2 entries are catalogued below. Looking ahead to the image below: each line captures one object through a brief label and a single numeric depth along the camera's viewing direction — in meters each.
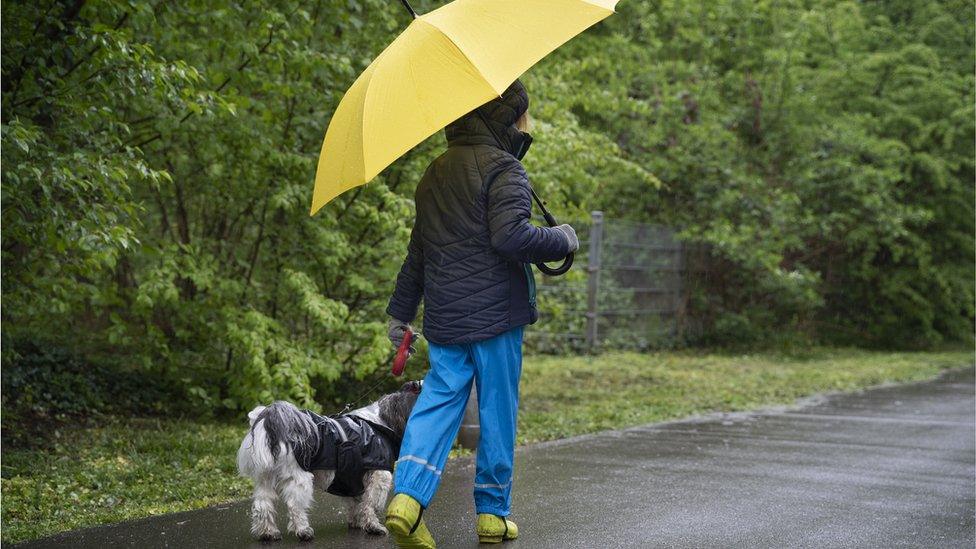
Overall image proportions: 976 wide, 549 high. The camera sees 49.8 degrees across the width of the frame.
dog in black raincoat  4.68
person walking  4.62
